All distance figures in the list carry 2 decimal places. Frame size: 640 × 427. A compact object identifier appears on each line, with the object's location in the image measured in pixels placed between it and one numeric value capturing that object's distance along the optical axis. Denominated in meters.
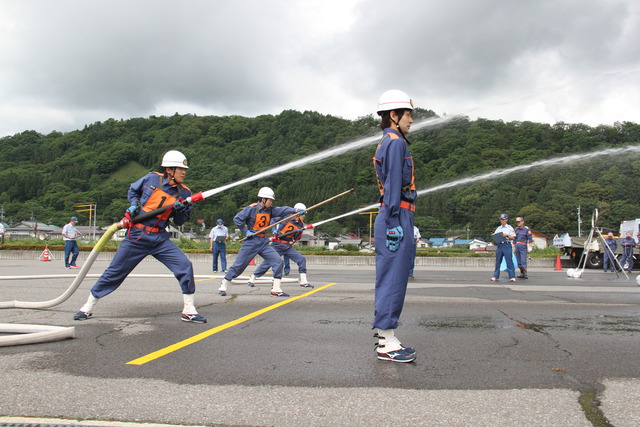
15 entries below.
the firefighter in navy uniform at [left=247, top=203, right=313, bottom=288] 12.02
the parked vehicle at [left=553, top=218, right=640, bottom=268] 23.00
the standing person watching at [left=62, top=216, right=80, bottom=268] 19.53
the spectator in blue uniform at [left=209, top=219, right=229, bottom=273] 17.56
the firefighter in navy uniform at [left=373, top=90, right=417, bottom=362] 4.18
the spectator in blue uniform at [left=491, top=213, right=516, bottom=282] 14.39
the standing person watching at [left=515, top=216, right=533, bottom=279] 15.78
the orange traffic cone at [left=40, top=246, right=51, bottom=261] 27.05
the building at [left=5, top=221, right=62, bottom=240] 107.75
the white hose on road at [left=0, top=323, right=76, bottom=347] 4.33
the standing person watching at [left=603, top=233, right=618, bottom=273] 20.86
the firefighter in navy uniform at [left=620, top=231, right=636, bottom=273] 20.97
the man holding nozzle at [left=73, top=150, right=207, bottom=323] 6.21
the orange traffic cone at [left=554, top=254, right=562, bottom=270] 23.48
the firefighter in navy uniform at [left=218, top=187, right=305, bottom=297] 9.23
